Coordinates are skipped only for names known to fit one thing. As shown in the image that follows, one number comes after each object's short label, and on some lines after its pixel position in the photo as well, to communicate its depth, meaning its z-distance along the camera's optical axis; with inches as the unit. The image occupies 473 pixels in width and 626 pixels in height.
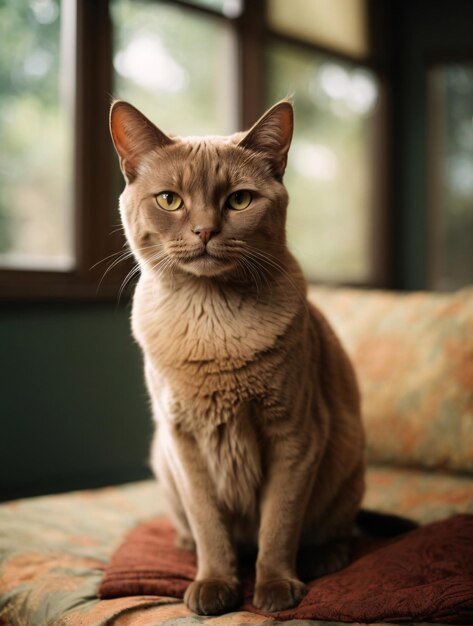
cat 48.6
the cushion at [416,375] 76.0
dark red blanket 43.1
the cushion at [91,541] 47.9
